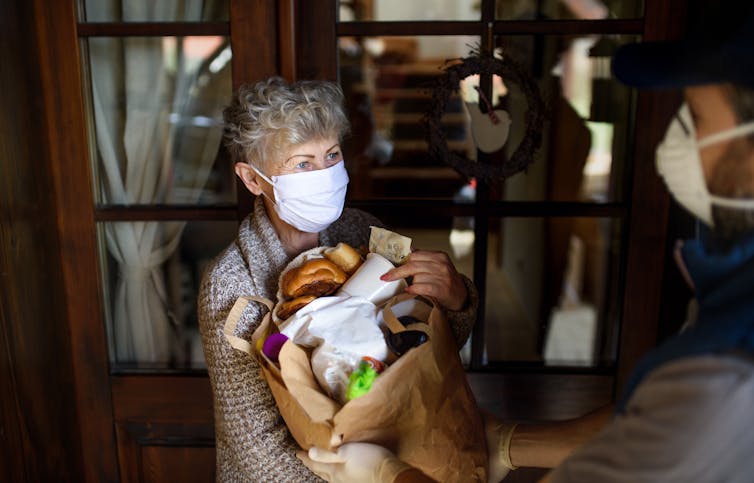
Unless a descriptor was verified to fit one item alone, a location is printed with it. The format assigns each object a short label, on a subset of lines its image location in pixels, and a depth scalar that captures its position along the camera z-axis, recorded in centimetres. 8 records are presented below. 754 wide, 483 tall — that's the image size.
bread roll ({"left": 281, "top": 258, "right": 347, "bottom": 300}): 124
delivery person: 75
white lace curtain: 168
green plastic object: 108
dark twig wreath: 163
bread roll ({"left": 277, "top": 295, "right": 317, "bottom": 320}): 121
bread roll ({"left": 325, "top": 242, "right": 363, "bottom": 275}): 131
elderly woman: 130
